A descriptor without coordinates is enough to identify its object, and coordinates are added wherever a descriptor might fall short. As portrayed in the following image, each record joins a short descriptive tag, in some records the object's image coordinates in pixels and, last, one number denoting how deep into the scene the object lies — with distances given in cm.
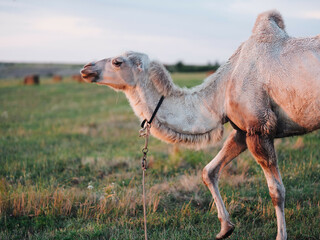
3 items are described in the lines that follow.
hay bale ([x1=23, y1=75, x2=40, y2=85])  4209
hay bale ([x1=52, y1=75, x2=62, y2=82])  4853
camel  392
